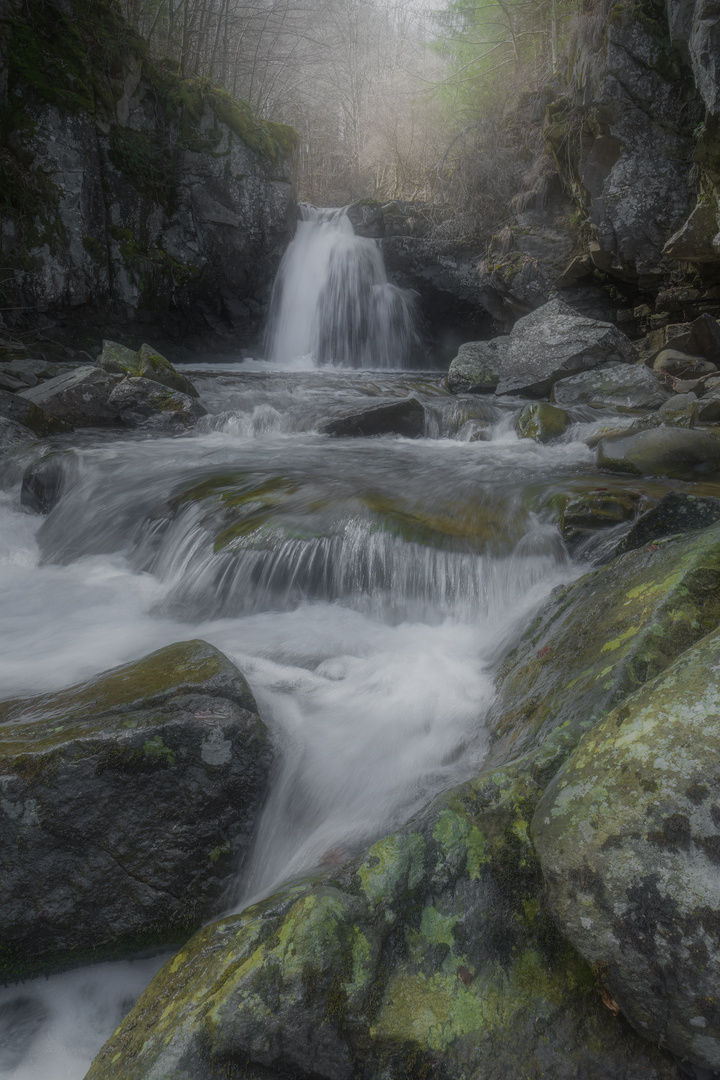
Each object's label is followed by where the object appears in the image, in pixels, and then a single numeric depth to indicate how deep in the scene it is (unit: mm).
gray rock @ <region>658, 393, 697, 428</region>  7238
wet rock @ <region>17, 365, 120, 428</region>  8031
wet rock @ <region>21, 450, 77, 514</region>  6258
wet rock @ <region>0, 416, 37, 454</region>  6977
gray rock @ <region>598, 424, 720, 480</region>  5562
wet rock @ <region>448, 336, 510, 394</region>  11070
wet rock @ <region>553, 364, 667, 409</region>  9070
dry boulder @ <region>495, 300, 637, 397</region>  10375
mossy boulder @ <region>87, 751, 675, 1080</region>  1330
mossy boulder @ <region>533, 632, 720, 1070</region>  1225
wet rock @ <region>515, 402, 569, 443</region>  7819
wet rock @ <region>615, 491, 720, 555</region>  3100
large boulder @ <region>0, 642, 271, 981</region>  2027
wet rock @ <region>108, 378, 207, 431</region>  8461
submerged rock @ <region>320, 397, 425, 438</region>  8430
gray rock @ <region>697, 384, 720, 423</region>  7422
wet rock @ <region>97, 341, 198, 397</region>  9078
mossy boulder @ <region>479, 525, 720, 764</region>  1853
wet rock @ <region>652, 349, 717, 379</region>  9766
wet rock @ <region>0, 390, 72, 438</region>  7379
